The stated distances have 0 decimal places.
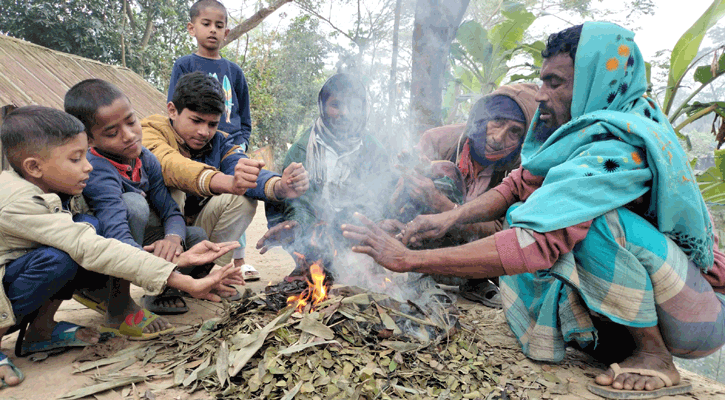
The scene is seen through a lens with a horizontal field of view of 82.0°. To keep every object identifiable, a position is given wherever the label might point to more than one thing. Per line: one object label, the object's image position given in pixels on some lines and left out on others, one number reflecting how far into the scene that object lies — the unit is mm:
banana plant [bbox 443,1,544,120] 6543
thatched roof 6164
